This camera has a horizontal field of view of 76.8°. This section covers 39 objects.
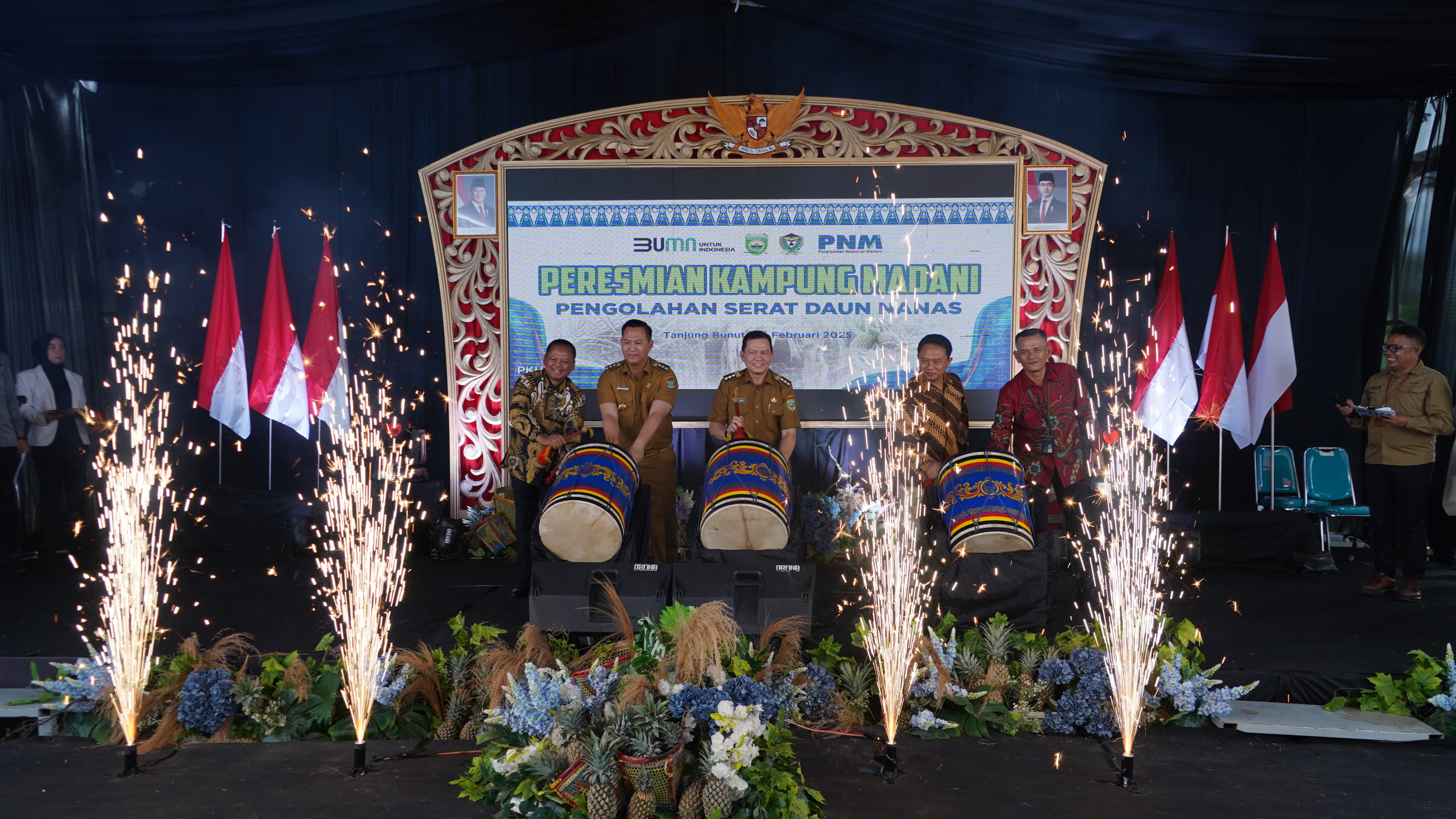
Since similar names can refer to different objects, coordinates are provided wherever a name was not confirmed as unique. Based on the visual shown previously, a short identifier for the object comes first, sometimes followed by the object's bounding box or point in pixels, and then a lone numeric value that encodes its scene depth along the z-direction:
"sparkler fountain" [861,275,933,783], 2.85
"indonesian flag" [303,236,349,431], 5.89
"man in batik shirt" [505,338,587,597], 4.38
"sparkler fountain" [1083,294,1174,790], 2.84
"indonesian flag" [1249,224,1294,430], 5.61
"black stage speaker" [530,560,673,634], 3.62
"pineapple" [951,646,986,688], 3.21
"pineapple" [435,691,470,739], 3.12
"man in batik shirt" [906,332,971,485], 4.45
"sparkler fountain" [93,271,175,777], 2.99
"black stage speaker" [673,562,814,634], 3.62
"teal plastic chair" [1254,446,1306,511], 5.96
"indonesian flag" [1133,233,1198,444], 5.65
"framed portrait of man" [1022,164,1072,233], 5.68
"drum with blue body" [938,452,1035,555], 3.72
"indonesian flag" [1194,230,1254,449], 5.70
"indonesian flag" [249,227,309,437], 5.86
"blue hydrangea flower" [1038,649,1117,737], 3.01
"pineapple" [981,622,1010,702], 3.18
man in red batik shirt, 4.21
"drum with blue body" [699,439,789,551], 3.73
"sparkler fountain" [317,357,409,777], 2.86
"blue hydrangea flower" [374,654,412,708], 3.02
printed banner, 5.78
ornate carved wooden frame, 5.70
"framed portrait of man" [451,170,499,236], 5.89
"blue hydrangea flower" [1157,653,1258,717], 3.01
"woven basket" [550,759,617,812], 2.15
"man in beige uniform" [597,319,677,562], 4.57
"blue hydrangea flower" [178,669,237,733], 2.97
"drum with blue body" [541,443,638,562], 3.70
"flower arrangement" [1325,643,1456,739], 3.05
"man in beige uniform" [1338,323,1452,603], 4.40
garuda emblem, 5.66
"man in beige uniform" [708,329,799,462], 4.61
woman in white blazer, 5.45
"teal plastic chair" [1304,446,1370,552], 5.83
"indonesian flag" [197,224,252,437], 5.81
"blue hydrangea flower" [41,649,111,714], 3.07
